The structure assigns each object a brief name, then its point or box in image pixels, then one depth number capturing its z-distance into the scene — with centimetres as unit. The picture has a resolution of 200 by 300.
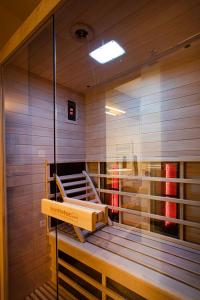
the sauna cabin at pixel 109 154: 112
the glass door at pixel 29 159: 144
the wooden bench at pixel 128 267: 107
